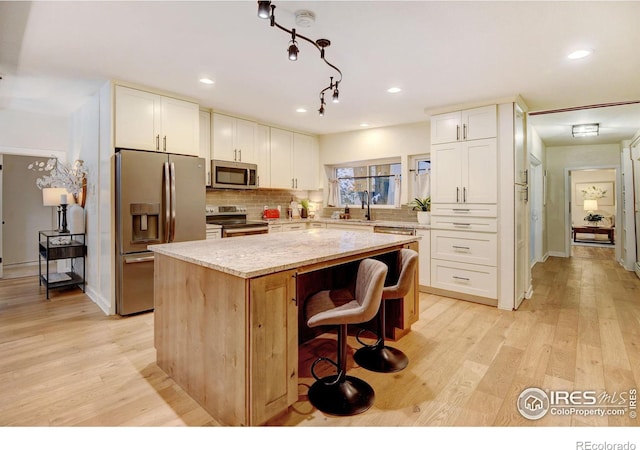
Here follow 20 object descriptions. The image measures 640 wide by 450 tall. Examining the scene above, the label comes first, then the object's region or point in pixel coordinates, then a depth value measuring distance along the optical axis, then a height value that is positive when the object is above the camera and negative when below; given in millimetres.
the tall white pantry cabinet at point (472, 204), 3721 +197
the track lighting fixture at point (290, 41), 1606 +1045
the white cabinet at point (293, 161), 5215 +1020
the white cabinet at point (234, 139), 4375 +1150
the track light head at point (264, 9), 1597 +1042
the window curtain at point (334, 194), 5980 +489
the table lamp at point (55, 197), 4168 +318
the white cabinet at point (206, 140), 4230 +1050
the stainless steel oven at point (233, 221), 4227 +4
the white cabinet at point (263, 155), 4941 +1004
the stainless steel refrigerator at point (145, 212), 3285 +97
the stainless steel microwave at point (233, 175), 4336 +645
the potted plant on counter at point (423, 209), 4461 +174
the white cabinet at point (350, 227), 4820 -92
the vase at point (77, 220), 4148 +23
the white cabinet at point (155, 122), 3326 +1077
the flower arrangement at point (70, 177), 4047 +555
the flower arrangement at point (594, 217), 9844 +86
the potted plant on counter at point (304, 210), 5915 +198
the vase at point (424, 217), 4453 +48
